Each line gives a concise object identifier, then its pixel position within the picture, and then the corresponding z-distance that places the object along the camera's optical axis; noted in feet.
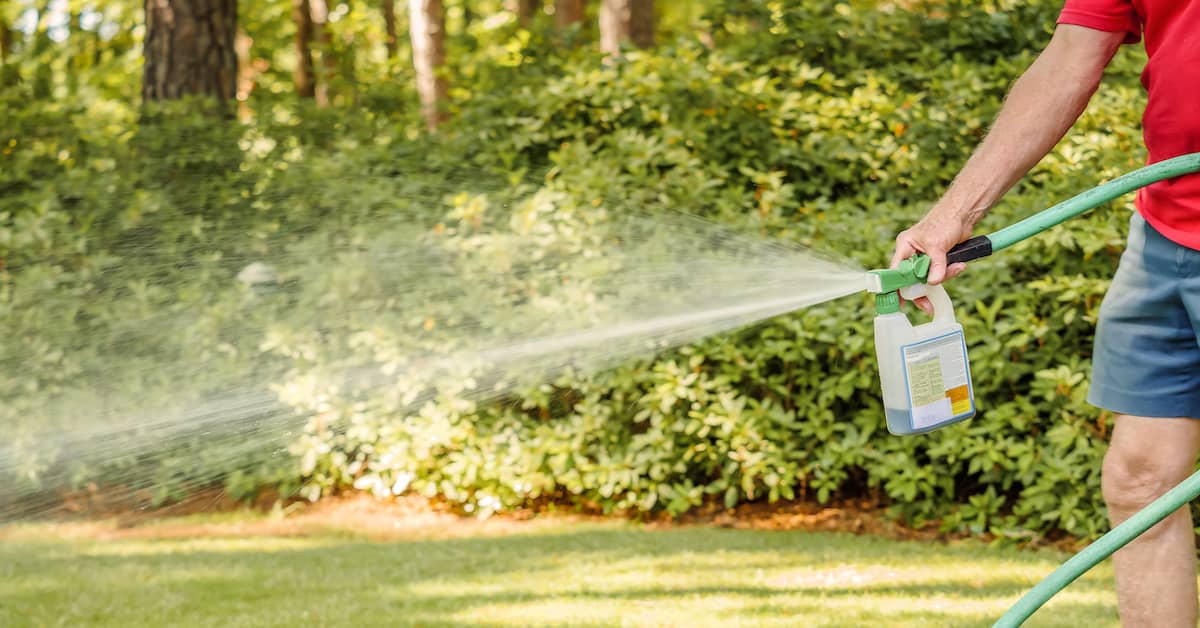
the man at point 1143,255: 20.54
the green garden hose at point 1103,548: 20.03
